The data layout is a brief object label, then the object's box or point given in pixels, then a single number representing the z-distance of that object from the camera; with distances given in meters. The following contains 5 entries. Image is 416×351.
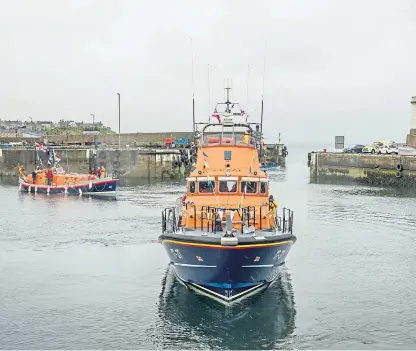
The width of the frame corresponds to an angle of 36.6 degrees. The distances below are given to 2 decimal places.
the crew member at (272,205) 22.06
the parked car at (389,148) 70.25
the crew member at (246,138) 24.20
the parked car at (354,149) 79.38
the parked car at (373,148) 75.59
